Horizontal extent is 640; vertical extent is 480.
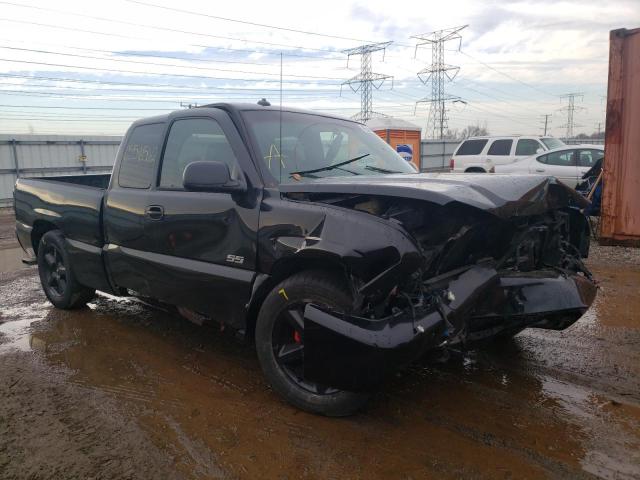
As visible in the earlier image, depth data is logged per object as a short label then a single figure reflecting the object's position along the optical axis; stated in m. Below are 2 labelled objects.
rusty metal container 7.40
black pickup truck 2.71
